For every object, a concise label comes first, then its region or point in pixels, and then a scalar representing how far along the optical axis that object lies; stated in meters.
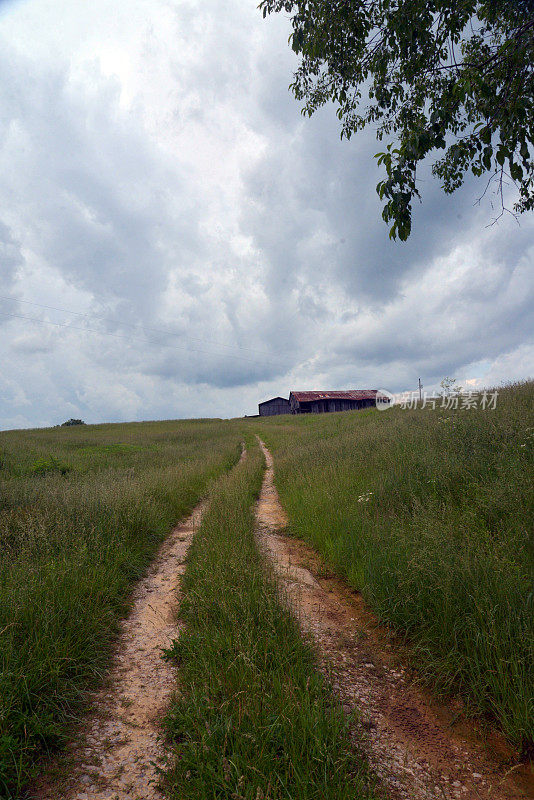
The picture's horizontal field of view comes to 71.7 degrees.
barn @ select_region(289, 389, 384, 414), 58.31
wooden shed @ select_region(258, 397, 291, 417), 78.19
